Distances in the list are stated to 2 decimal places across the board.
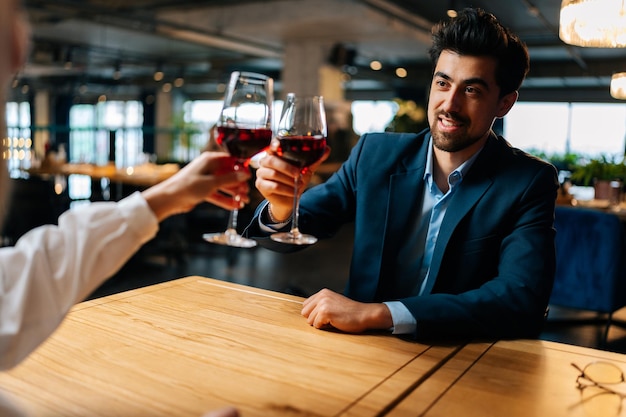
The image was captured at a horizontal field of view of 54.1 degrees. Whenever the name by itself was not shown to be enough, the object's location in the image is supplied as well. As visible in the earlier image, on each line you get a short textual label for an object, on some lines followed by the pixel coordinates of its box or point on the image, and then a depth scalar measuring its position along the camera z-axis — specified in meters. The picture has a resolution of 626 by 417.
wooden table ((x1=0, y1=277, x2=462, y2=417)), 0.90
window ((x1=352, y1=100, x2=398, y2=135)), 21.11
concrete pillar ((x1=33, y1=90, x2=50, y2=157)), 14.74
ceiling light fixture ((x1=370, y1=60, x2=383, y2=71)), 16.02
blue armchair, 3.51
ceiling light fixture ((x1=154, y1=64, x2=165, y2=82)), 16.83
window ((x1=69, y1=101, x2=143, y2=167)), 8.57
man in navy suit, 1.64
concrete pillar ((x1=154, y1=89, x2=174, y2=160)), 20.78
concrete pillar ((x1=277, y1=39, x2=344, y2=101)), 11.32
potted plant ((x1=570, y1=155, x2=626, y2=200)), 4.92
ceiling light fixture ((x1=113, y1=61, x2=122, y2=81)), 14.33
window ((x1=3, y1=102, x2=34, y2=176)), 8.92
